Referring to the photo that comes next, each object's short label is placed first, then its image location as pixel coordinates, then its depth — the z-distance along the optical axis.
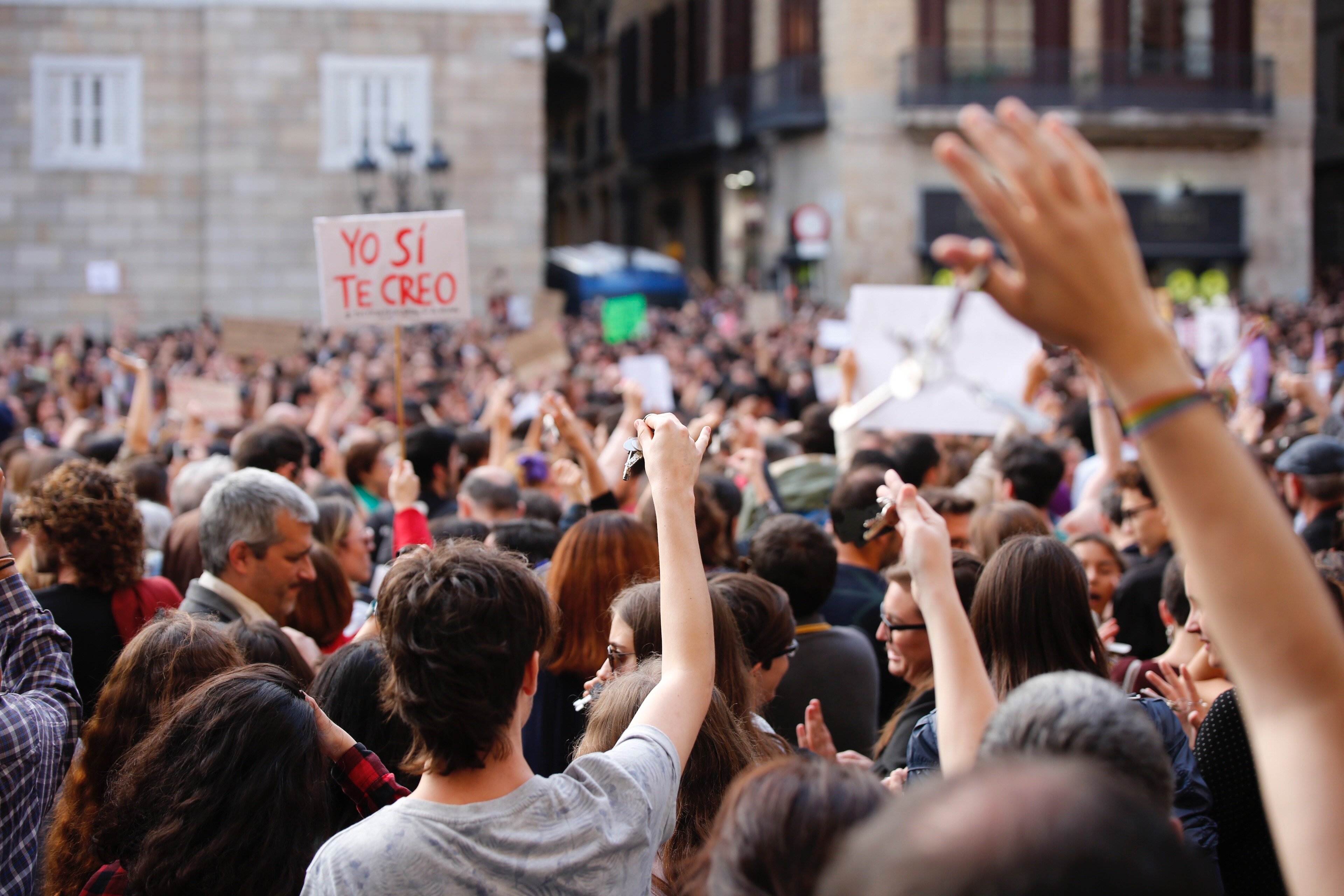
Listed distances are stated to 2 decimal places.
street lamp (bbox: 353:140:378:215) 17.72
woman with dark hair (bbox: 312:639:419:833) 2.88
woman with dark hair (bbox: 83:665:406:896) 2.12
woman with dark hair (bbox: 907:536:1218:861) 2.85
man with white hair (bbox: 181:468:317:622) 3.82
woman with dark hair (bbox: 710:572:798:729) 3.34
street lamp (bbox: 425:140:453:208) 17.62
